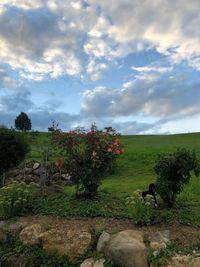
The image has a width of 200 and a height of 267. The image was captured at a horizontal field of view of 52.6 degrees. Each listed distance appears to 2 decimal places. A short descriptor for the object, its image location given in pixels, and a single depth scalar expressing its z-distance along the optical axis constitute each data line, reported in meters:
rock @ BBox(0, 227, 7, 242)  5.29
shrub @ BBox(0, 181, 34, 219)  5.60
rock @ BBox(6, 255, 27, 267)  4.81
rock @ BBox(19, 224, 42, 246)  4.99
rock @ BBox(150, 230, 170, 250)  4.30
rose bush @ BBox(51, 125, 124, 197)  5.88
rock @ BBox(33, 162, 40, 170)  10.69
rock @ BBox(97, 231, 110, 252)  4.52
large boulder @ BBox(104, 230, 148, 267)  4.14
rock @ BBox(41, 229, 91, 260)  4.66
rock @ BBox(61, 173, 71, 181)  9.61
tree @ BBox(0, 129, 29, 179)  8.50
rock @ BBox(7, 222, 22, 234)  5.30
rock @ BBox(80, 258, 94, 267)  4.36
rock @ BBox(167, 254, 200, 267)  3.94
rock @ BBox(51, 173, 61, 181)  9.59
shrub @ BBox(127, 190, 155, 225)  4.87
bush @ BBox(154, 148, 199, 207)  5.18
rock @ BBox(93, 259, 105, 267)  4.30
